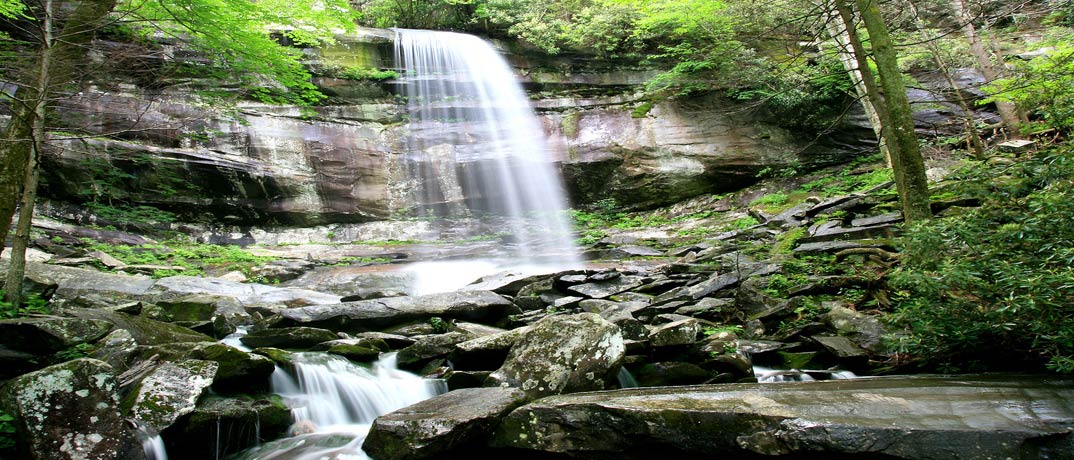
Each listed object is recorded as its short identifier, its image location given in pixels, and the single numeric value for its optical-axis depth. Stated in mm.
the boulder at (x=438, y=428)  3467
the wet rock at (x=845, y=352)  4785
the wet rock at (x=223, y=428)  3684
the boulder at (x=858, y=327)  4973
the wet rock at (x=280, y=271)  10766
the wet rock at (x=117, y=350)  4199
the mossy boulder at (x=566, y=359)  4281
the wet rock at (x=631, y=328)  5199
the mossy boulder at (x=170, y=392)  3590
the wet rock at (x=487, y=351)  5078
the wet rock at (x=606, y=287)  8188
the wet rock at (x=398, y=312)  6652
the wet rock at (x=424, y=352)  5371
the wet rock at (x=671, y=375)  4734
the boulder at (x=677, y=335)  5012
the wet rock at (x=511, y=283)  8742
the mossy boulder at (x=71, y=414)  3072
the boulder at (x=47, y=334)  3799
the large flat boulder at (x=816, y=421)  2734
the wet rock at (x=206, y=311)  6324
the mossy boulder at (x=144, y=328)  4953
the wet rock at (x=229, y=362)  4297
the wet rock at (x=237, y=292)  7699
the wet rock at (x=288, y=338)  5770
